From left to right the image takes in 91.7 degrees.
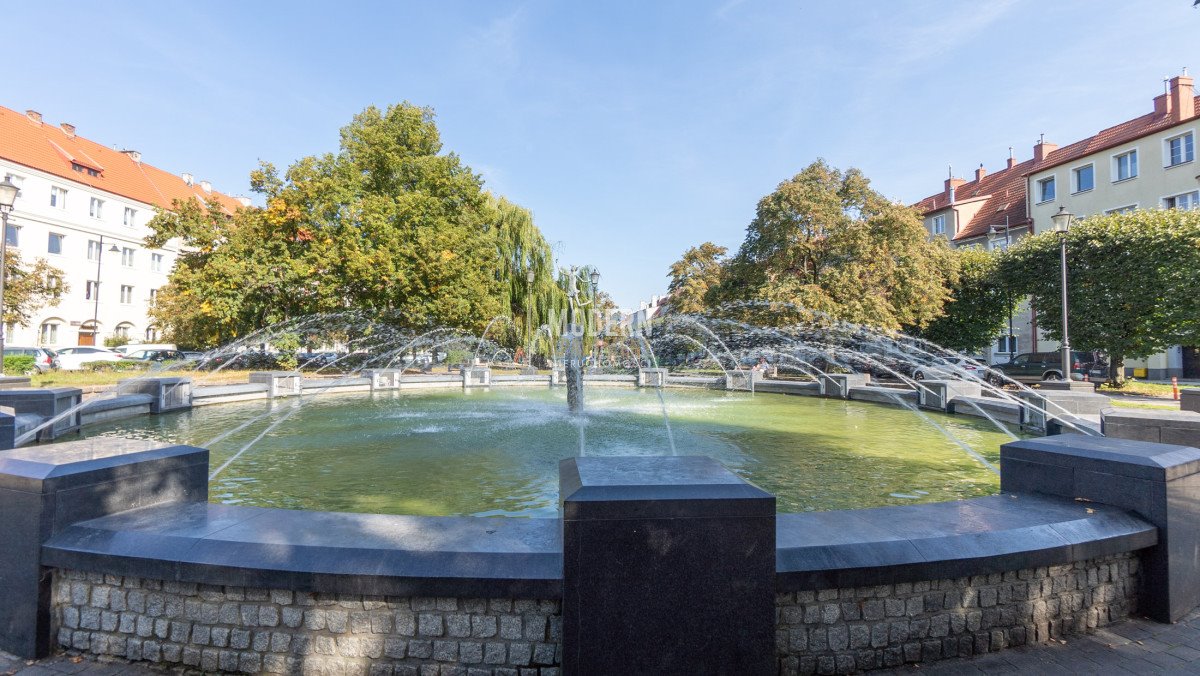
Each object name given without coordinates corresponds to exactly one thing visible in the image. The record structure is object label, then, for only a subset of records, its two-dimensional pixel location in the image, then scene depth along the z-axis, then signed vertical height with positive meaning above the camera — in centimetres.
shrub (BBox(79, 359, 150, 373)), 3075 -91
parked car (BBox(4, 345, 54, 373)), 2959 -32
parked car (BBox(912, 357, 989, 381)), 2712 -33
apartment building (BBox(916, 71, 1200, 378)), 3334 +1240
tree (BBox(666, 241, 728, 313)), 4172 +677
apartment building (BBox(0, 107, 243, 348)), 4034 +920
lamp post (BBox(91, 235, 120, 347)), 4273 +268
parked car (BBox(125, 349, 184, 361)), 3756 -29
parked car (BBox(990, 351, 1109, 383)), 2945 -13
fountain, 302 -116
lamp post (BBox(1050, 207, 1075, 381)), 1652 +345
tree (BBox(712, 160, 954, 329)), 2753 +537
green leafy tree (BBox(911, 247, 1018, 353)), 3456 +346
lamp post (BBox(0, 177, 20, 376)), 1419 +376
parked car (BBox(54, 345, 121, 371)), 3275 -42
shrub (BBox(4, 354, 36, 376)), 2541 -72
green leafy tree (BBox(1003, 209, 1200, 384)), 2425 +370
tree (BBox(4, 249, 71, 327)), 3194 +349
